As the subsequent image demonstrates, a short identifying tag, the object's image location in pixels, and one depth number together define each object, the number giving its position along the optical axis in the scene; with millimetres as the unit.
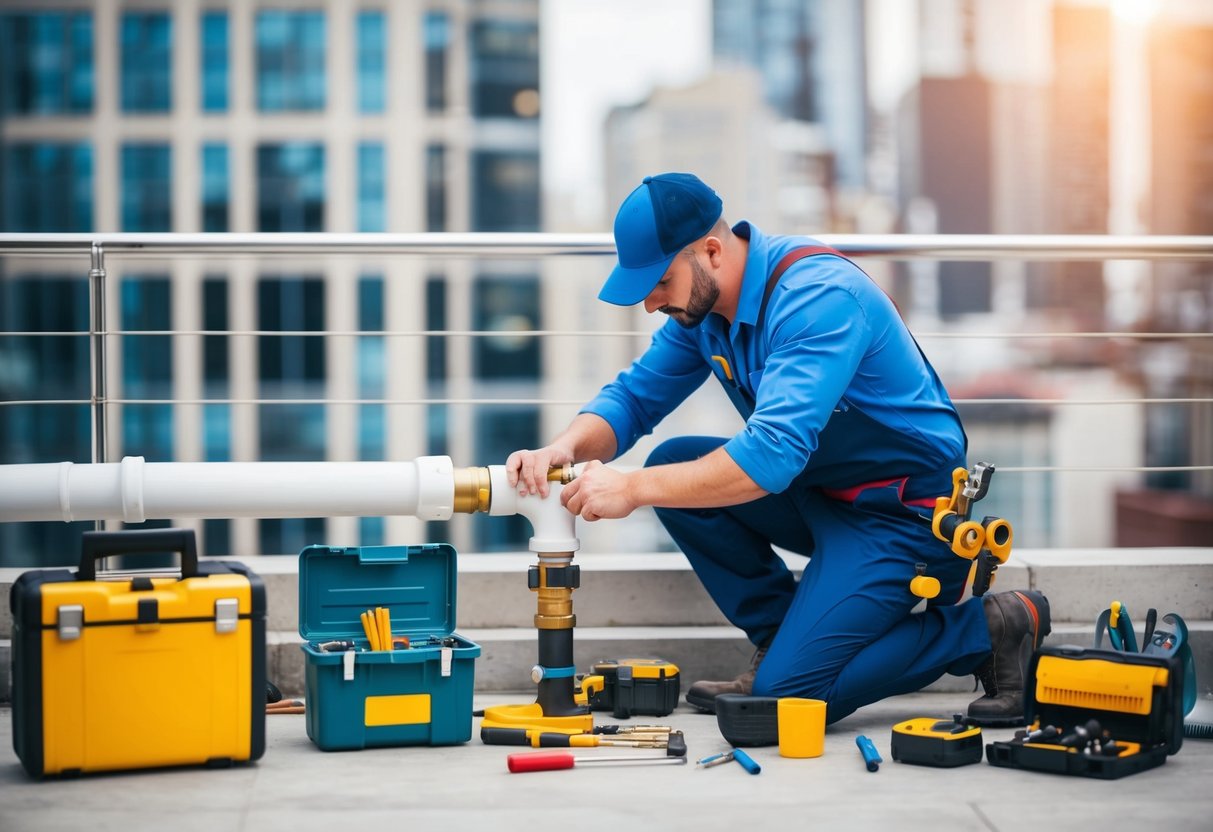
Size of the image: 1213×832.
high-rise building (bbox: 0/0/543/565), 33281
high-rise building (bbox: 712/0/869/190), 86812
